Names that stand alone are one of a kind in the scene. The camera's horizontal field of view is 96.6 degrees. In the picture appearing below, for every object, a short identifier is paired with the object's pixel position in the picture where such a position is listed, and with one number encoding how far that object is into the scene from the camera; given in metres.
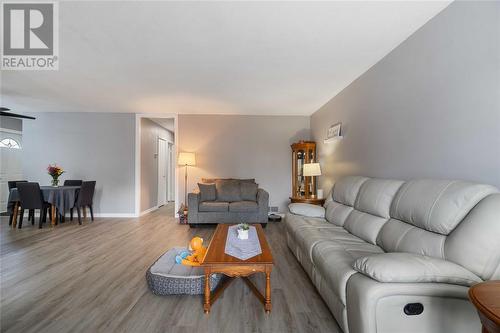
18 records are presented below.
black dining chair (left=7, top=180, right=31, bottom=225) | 4.35
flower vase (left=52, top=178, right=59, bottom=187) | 4.46
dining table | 4.17
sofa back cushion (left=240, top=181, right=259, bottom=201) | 4.69
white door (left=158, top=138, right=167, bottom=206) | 6.67
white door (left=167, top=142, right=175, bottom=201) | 7.62
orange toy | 2.17
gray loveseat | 4.23
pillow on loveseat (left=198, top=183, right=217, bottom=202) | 4.59
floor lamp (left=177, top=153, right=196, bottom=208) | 4.80
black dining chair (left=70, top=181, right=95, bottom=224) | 4.43
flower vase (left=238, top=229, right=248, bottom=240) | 2.26
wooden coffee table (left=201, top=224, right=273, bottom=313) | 1.71
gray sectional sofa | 1.17
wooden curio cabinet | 4.67
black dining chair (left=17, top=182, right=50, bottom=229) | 4.03
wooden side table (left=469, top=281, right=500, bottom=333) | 0.71
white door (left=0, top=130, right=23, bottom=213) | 5.36
